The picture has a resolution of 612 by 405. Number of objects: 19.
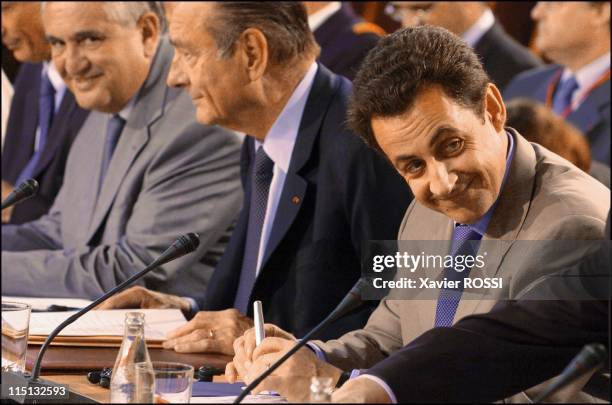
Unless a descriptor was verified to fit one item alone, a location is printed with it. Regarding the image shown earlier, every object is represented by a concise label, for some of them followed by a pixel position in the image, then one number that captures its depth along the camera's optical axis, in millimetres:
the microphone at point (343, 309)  4508
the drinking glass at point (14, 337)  5461
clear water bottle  4180
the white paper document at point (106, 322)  6602
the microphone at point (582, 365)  3826
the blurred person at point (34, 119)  11109
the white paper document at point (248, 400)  4539
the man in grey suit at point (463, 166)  5043
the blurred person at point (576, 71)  9156
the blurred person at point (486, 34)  9594
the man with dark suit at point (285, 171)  7117
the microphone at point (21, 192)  5660
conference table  5598
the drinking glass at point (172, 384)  4441
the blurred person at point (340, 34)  9937
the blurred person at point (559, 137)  9047
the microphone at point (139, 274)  5340
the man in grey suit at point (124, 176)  8789
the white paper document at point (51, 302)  7656
